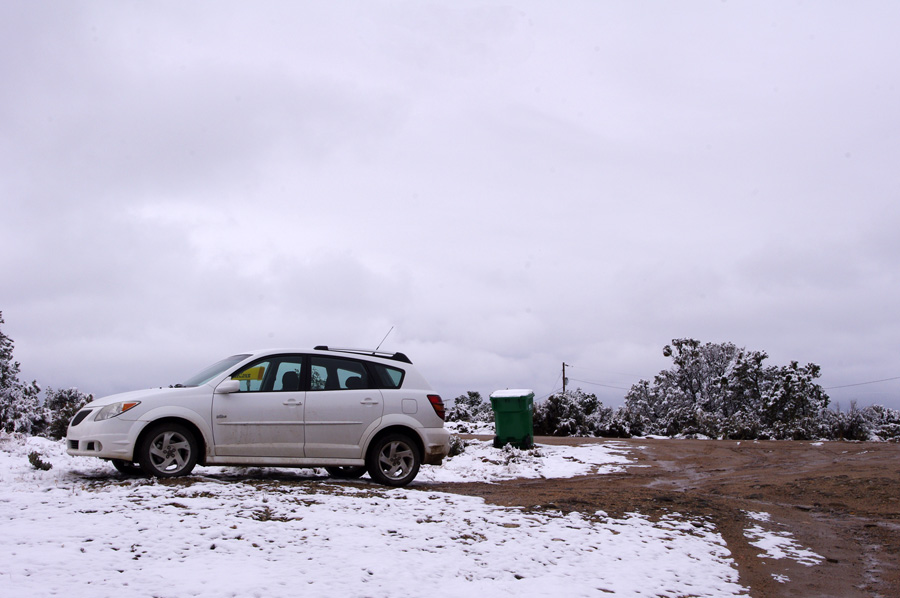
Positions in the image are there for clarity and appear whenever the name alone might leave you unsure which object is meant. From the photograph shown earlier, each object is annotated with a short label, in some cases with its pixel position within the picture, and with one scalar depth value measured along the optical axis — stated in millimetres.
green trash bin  15898
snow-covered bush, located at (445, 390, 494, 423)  30250
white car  8609
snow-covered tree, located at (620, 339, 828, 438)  27742
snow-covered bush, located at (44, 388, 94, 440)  17141
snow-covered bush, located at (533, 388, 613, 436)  24609
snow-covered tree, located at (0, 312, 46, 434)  22281
